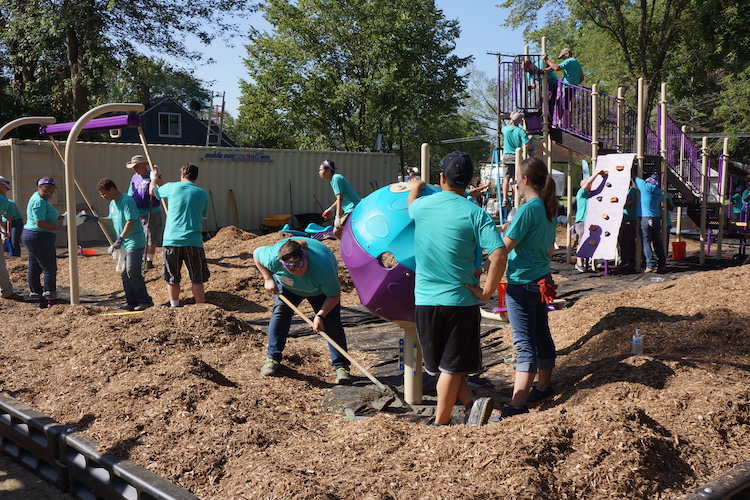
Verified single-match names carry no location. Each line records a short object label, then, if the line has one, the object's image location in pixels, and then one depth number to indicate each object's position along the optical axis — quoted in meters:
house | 44.28
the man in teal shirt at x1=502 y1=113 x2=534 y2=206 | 11.56
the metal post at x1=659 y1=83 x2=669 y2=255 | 13.29
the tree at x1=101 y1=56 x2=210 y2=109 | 25.56
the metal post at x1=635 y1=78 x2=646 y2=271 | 12.30
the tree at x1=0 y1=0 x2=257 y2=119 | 23.38
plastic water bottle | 5.54
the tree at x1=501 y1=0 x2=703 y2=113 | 25.14
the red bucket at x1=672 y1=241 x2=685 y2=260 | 14.27
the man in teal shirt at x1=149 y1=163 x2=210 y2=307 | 7.98
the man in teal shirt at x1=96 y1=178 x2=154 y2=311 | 8.43
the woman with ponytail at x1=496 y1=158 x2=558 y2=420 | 4.82
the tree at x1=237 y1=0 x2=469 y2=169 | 30.34
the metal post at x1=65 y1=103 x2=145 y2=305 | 7.70
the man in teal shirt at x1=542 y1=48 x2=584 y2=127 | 13.73
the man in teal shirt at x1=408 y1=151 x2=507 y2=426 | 4.27
